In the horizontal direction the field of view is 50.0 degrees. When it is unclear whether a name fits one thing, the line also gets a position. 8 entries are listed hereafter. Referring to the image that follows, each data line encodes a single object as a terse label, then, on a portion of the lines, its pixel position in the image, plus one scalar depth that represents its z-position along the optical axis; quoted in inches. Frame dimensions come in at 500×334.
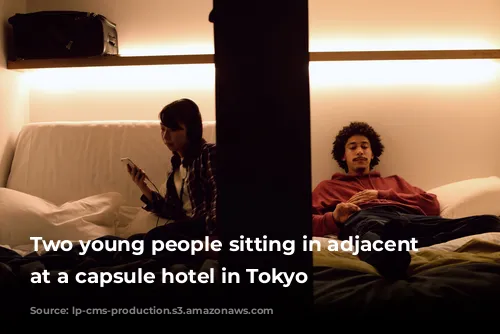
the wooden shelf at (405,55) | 103.5
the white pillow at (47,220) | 79.0
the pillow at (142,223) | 83.5
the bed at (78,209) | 40.0
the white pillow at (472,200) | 91.7
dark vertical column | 32.9
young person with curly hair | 47.6
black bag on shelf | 101.7
